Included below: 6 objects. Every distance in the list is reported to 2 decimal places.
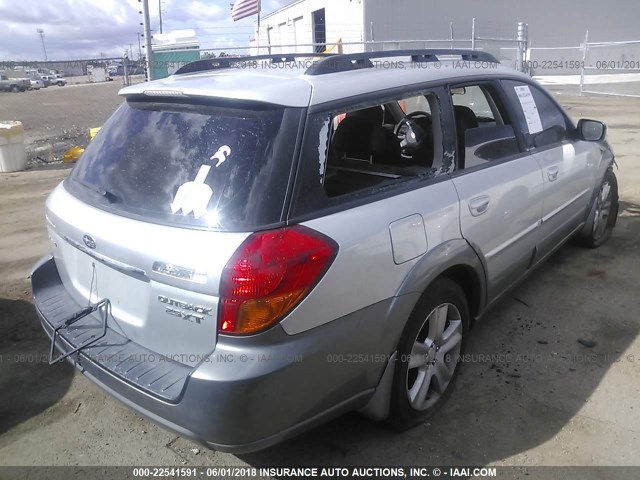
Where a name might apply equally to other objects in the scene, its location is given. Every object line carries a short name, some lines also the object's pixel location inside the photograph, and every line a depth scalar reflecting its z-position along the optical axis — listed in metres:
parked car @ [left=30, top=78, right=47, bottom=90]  50.51
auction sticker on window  3.58
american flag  15.85
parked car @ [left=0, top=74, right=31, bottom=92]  45.91
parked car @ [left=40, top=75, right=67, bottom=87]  55.58
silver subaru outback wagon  1.93
